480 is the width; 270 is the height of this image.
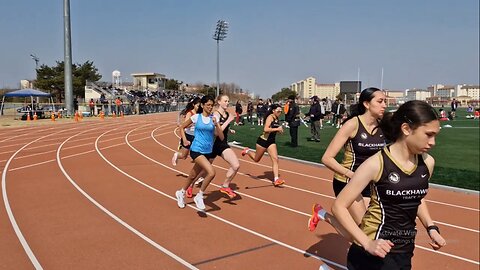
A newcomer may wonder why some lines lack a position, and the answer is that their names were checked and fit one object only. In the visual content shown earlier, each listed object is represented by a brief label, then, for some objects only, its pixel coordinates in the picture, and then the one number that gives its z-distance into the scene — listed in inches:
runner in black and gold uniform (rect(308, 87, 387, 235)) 133.6
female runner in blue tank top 229.0
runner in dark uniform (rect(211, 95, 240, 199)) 257.8
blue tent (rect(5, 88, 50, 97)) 1141.1
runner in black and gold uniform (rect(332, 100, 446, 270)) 81.3
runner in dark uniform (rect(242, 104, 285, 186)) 309.6
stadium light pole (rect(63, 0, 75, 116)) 1253.7
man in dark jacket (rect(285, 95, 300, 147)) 526.6
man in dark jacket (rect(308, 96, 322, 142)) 579.5
